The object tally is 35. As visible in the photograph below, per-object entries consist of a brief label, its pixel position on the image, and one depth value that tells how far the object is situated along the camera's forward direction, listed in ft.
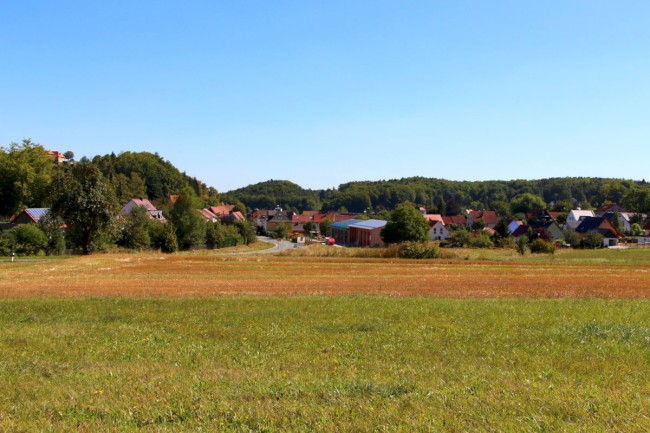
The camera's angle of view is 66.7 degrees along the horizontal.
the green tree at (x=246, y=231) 368.09
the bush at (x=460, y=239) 303.68
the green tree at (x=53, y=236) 192.03
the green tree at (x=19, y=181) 272.92
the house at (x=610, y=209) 564.39
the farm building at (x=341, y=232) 424.46
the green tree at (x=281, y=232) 480.23
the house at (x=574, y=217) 494.59
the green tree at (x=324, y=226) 524.93
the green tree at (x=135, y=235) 229.45
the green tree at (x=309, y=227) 580.95
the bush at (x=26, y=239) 183.01
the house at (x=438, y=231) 435.57
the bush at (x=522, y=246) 239.71
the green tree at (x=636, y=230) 428.97
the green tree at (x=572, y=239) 311.47
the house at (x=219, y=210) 607.49
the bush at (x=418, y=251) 202.49
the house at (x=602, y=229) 337.11
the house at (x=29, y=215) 233.58
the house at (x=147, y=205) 382.85
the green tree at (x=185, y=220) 273.95
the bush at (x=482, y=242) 299.99
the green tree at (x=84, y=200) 175.11
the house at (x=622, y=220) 439.06
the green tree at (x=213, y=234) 310.70
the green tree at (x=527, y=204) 622.13
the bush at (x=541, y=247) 243.81
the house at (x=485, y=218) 557.74
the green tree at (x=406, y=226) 292.40
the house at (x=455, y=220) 579.44
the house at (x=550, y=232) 358.02
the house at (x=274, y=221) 614.34
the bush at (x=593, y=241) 305.32
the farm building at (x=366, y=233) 357.41
